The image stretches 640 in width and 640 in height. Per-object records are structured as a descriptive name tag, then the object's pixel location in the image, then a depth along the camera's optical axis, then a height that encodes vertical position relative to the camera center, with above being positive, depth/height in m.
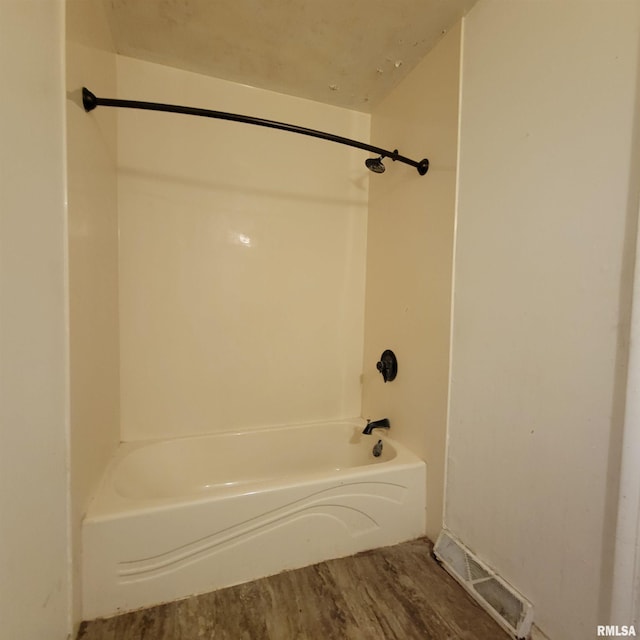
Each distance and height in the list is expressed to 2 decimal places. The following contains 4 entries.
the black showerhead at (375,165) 1.45 +0.64
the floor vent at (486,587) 1.00 -0.96
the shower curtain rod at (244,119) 1.05 +0.68
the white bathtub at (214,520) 1.06 -0.83
